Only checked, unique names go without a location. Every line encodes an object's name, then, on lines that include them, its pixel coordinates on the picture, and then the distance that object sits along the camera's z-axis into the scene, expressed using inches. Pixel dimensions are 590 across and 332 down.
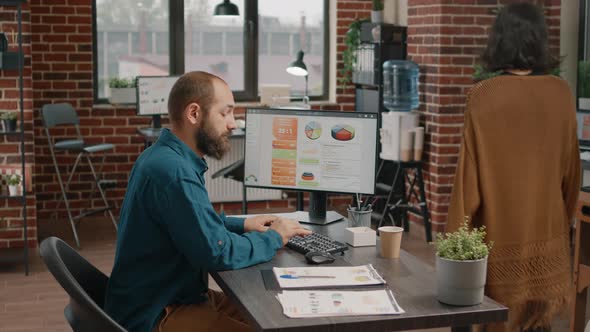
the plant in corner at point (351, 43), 286.4
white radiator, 286.4
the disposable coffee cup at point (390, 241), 106.9
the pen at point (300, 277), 96.7
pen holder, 119.6
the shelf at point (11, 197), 213.6
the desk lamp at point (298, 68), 279.9
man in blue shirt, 96.4
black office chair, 84.3
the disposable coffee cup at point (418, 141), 246.8
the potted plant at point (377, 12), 273.4
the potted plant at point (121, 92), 274.1
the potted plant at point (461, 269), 86.9
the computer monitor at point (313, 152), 128.6
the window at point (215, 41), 285.9
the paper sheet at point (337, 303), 84.4
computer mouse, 104.1
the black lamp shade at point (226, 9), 280.2
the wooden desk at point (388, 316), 82.1
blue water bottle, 254.2
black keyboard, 109.7
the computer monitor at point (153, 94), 259.6
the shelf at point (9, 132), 214.2
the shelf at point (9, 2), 211.6
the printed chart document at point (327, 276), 94.0
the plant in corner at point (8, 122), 216.7
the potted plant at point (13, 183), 215.8
